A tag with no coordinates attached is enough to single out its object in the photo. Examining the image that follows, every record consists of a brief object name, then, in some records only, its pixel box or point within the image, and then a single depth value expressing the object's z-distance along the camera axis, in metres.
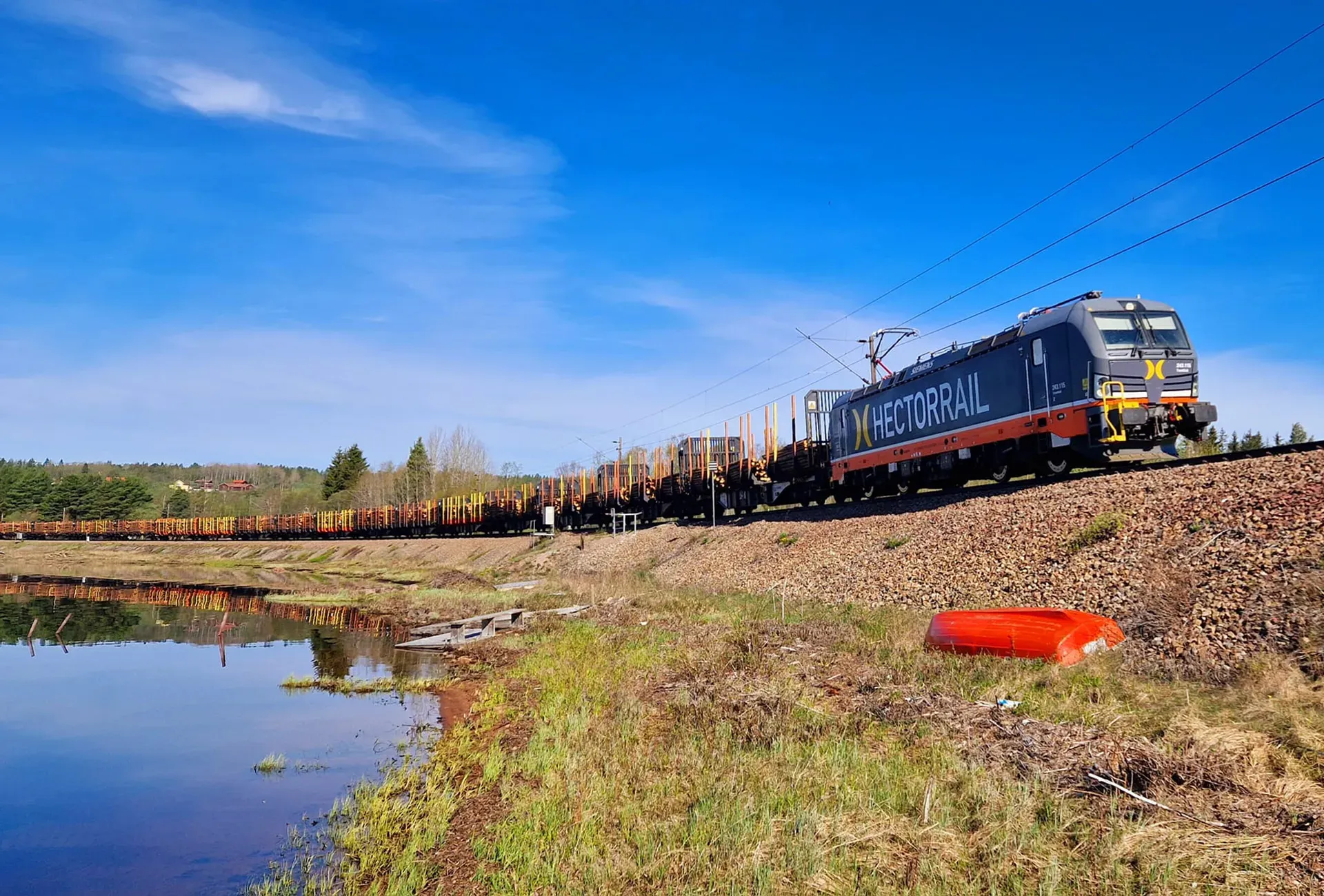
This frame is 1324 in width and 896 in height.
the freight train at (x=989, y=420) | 19.05
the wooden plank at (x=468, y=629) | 22.08
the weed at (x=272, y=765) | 11.86
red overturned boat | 11.38
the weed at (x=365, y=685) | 16.98
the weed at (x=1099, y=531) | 15.11
